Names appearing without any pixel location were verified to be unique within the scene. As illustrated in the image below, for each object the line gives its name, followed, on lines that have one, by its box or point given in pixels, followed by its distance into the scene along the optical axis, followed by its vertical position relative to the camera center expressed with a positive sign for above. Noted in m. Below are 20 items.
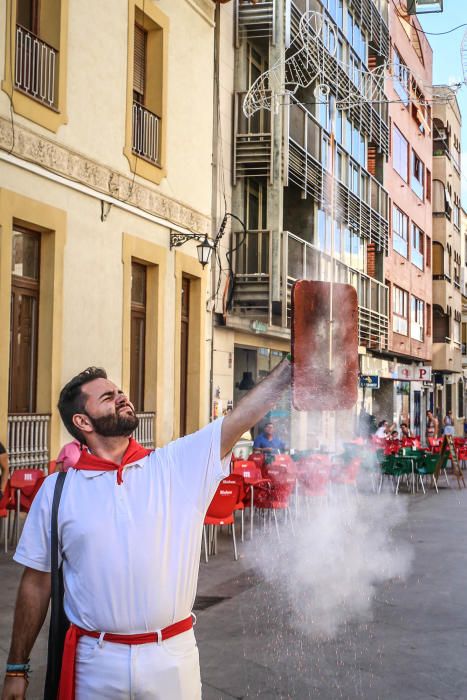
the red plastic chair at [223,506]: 9.80 -1.18
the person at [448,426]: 32.21 -0.88
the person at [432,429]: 31.57 -1.00
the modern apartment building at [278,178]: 18.09 +5.08
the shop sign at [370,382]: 26.77 +0.61
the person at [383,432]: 22.30 -0.80
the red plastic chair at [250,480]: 11.20 -1.01
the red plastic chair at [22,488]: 9.66 -0.98
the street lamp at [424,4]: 16.94 +7.81
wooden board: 2.48 +0.15
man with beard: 2.62 -0.48
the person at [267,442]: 15.20 -0.72
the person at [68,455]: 10.05 -0.64
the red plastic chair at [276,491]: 11.44 -1.19
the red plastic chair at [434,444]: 24.30 -1.19
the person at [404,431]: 24.84 -0.83
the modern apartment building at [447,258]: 46.25 +8.05
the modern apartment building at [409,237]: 34.59 +7.30
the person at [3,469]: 9.47 -0.76
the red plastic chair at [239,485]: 10.20 -0.98
